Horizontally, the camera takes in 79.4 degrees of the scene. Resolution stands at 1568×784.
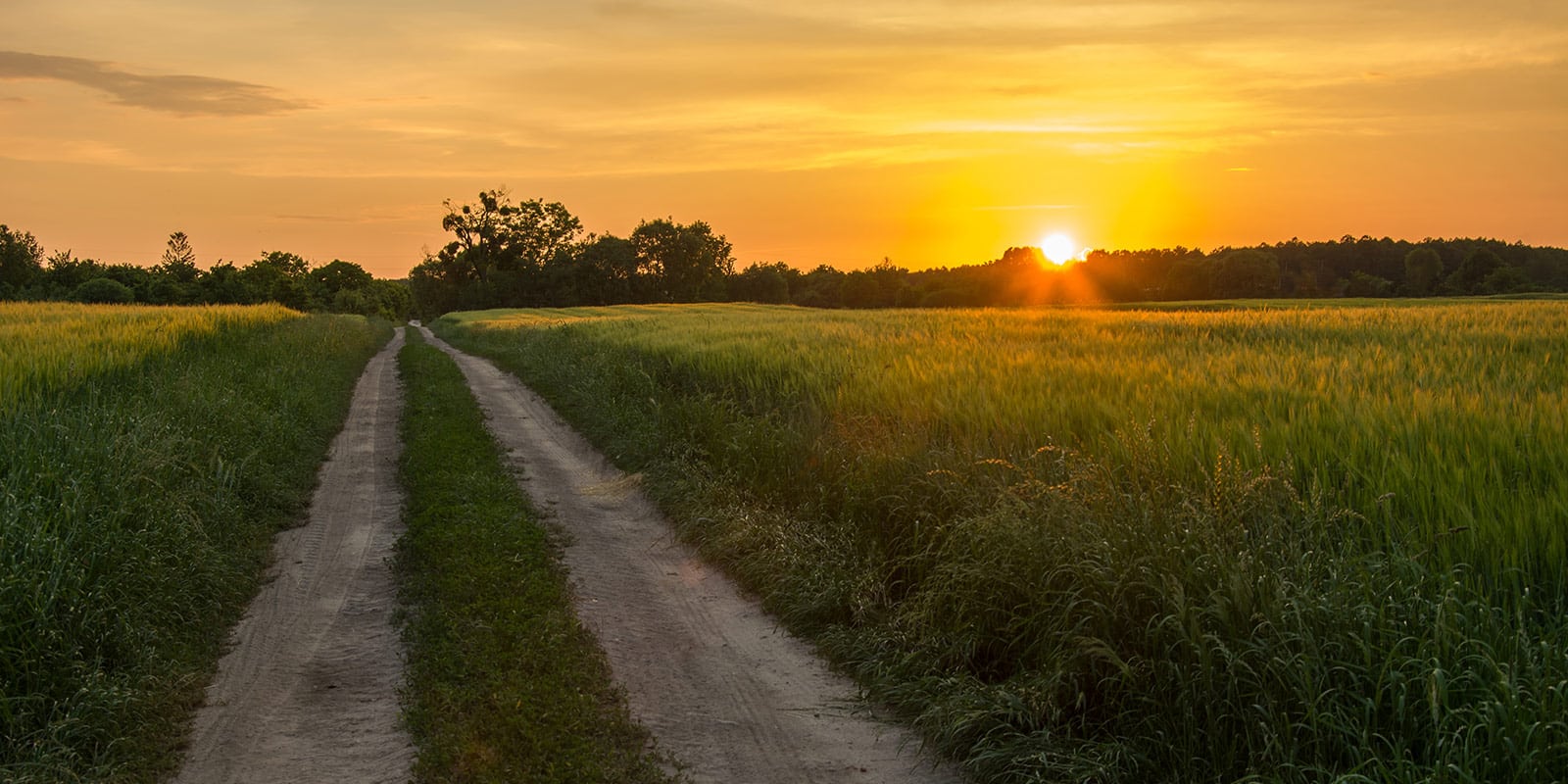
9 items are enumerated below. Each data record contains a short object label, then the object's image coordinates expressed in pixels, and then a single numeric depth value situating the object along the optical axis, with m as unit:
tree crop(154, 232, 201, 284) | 77.09
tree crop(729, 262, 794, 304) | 123.12
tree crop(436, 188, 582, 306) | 116.61
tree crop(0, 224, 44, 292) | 79.19
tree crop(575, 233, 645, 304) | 113.19
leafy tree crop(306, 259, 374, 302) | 135.62
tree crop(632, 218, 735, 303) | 115.44
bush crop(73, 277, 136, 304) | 62.28
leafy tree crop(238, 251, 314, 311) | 82.75
